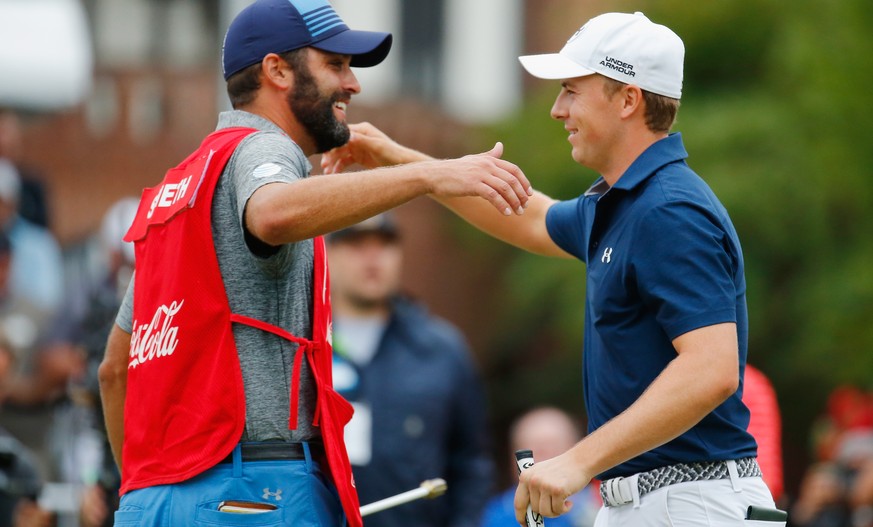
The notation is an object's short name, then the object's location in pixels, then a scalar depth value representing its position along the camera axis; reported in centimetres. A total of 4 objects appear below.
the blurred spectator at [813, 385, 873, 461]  2456
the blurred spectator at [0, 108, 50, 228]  2533
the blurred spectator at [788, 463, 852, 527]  2173
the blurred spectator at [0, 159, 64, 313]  2419
